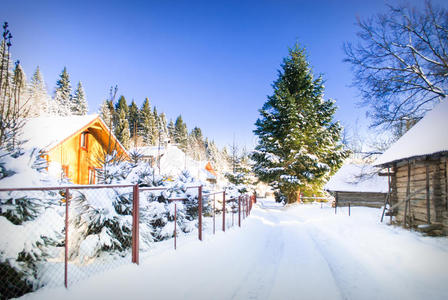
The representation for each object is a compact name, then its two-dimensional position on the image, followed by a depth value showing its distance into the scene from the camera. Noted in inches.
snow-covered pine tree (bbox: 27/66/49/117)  1683.1
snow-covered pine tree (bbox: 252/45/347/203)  933.2
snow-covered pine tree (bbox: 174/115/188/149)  2825.5
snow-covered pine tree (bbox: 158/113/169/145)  2848.4
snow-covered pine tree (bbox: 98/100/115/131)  1912.0
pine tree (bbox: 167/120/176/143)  3015.3
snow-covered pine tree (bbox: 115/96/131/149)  1436.3
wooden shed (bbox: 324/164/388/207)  832.9
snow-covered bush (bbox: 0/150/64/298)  129.8
